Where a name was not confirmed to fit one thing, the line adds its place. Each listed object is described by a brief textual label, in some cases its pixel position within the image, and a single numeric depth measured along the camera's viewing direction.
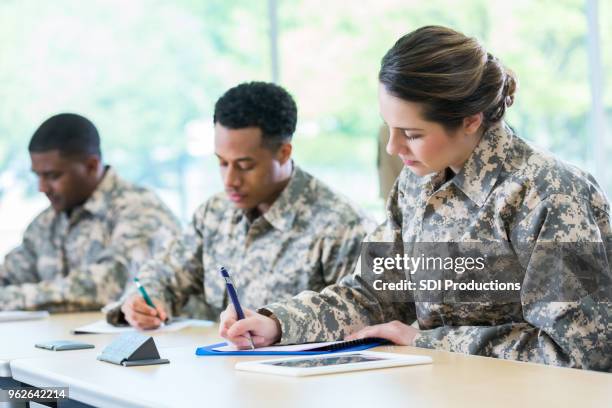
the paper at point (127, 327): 5.20
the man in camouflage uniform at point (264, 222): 5.48
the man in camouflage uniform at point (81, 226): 6.77
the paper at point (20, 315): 6.11
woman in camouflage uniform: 3.70
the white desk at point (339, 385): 2.85
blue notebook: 3.92
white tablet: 3.33
